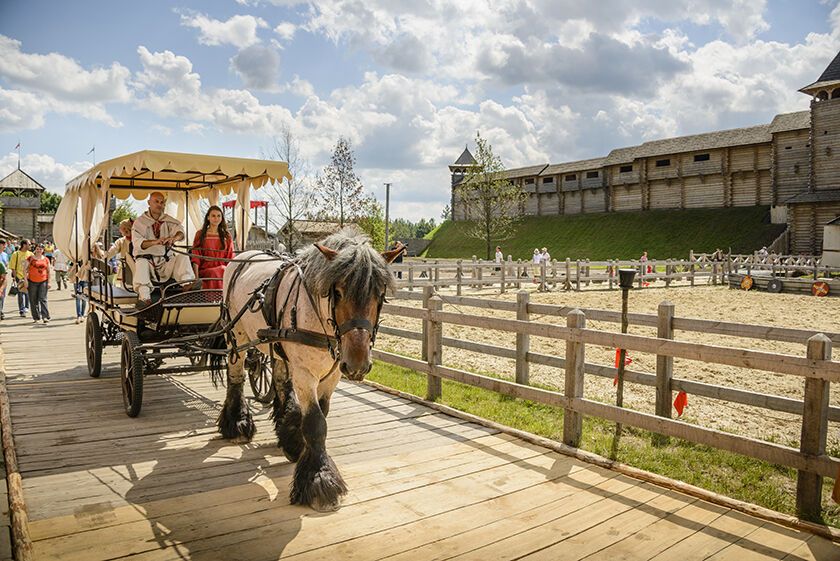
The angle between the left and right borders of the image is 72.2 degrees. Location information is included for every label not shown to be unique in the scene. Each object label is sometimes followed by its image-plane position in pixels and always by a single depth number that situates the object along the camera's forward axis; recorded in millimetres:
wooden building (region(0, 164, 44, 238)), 67500
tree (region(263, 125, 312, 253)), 26188
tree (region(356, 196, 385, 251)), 34000
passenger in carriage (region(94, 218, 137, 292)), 7290
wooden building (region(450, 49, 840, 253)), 38719
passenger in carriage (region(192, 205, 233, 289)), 7078
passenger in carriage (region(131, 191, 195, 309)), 6766
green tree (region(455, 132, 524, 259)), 48469
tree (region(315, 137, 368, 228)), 31192
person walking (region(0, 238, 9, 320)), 13574
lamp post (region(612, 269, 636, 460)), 5992
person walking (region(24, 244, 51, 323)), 13602
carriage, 6273
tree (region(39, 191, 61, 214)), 96375
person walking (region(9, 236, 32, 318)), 15516
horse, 3941
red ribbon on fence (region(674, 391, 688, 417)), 6051
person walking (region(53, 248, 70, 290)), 20381
